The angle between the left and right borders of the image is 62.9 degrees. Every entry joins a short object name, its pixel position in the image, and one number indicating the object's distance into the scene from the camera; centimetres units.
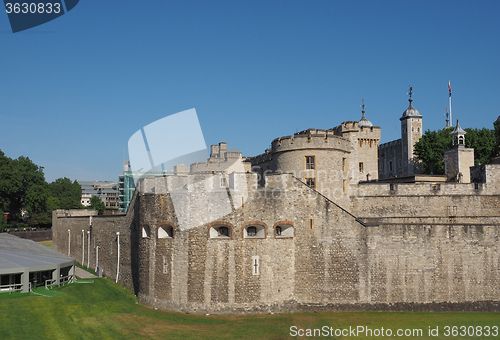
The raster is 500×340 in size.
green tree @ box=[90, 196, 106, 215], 11716
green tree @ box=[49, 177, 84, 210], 10631
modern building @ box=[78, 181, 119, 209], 17338
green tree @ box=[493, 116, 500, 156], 6006
